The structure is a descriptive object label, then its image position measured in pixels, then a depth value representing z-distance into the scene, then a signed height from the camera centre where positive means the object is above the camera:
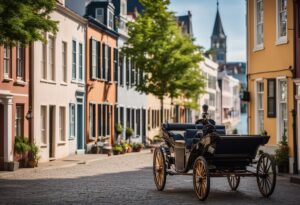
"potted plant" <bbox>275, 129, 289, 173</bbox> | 21.58 -1.28
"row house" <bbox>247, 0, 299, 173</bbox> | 21.89 +1.61
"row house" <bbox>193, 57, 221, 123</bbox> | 80.94 +3.37
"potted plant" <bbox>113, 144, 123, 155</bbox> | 36.62 -1.78
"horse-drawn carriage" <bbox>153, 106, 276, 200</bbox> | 13.59 -0.85
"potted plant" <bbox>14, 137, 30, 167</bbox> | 24.80 -1.13
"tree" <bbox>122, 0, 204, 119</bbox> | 42.31 +4.00
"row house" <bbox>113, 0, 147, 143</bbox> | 44.12 +1.54
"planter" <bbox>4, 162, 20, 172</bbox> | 23.38 -1.67
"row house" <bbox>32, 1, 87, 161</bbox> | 28.52 +1.26
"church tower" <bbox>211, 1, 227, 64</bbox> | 192.50 +21.48
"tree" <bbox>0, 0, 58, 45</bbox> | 17.28 +2.44
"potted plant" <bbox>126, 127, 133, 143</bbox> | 43.69 -0.99
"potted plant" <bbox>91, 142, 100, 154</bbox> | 36.31 -1.71
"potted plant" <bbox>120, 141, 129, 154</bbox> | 37.98 -1.66
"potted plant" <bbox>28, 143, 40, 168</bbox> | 25.16 -1.48
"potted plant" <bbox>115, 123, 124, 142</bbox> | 41.81 -0.77
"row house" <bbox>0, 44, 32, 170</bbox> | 24.11 +0.67
